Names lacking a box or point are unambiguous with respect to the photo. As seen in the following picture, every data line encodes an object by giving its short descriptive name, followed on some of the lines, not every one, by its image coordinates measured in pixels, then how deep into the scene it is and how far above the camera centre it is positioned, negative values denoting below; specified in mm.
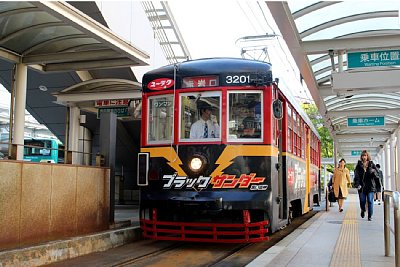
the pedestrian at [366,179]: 11336 -118
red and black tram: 7523 +336
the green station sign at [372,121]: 18953 +2130
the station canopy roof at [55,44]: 8453 +2708
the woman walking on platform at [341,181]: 14453 -211
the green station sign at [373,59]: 11320 +2810
